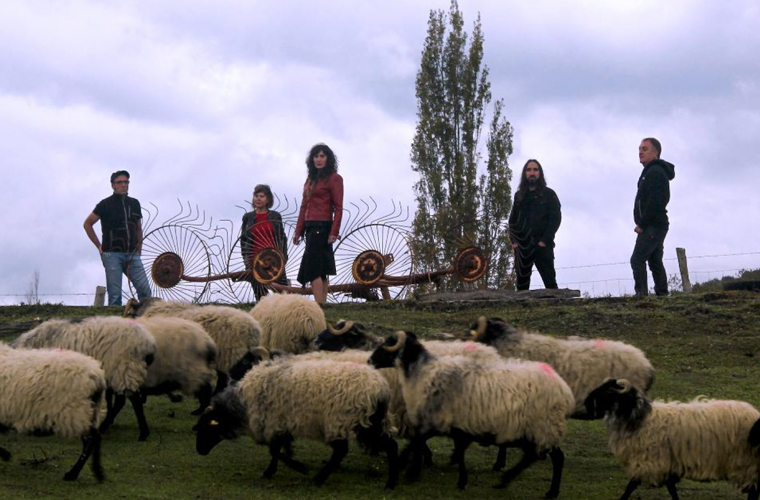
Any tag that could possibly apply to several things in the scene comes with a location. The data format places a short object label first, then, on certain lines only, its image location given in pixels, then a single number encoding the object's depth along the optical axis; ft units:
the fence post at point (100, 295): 72.95
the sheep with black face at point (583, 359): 37.29
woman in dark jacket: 58.44
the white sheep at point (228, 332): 41.55
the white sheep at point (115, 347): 36.24
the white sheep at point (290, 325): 43.78
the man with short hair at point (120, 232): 57.88
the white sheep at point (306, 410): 32.86
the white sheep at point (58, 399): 31.58
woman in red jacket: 56.13
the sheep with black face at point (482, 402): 32.73
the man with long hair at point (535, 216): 61.16
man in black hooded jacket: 59.98
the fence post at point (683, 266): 81.61
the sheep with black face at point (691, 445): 32.09
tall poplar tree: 120.88
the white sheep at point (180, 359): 38.40
